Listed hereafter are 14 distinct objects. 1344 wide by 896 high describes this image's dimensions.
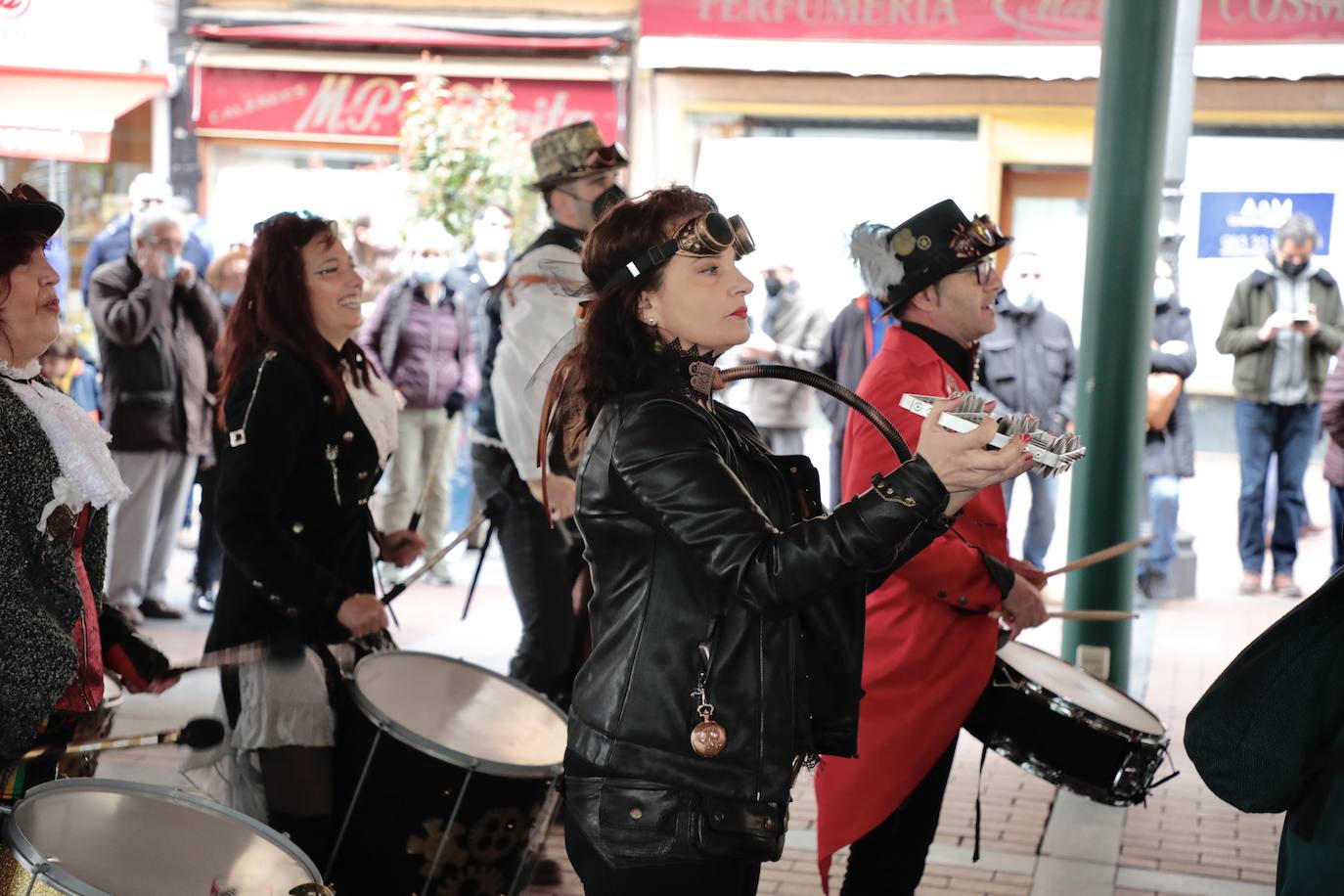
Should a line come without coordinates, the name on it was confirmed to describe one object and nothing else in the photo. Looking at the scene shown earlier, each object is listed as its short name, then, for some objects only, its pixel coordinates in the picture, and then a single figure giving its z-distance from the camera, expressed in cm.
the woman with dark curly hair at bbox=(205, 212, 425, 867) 363
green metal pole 607
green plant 1174
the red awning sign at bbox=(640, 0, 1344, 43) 1244
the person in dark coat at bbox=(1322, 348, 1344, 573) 820
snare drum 370
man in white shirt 509
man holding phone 950
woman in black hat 280
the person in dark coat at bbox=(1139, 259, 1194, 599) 954
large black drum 357
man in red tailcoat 358
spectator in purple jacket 945
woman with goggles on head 238
